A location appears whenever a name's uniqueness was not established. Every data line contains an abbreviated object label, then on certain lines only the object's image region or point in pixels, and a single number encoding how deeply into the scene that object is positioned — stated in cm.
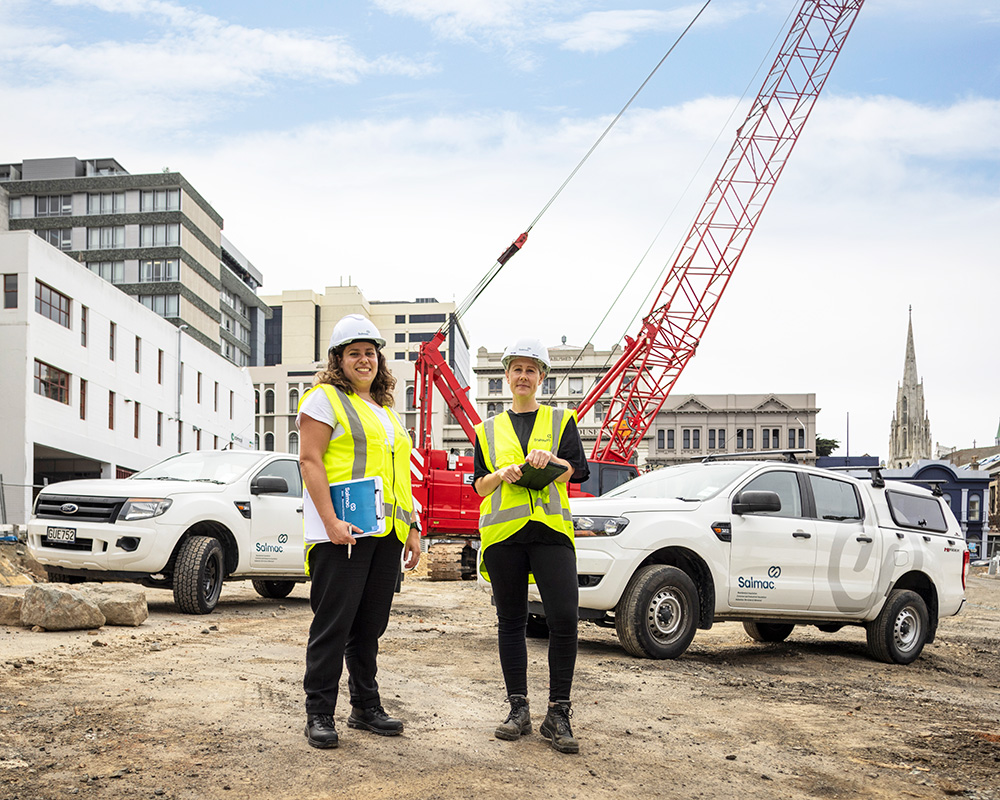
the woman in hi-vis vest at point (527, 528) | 541
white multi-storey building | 3972
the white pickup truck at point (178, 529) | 1110
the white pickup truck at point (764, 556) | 875
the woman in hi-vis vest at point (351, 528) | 503
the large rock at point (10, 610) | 970
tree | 11348
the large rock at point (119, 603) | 983
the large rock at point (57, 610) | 930
